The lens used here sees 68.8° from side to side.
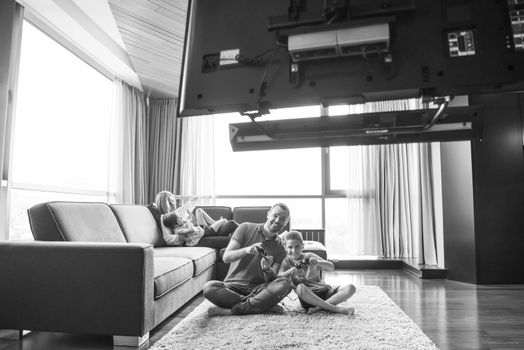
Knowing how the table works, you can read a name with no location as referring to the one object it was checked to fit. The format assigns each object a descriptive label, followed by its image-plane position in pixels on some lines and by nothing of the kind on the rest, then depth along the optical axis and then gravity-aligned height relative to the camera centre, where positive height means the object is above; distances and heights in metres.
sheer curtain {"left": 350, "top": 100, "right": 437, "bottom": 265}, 4.77 +0.06
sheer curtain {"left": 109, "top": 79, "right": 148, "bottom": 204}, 4.78 +0.73
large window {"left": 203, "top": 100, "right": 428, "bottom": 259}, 4.99 +0.25
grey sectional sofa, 1.99 -0.45
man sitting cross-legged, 2.44 -0.49
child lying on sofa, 3.62 -0.26
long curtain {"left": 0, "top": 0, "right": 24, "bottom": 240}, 2.84 +0.96
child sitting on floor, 2.45 -0.53
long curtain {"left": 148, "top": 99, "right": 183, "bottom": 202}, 5.46 +0.81
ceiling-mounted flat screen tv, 0.78 +0.33
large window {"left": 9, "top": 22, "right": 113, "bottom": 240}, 3.34 +0.76
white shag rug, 1.93 -0.72
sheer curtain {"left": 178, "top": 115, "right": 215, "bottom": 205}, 5.38 +0.63
